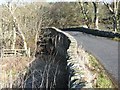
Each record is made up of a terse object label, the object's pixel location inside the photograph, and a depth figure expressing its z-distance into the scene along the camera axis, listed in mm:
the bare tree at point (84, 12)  49419
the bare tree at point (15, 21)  29161
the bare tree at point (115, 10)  38894
